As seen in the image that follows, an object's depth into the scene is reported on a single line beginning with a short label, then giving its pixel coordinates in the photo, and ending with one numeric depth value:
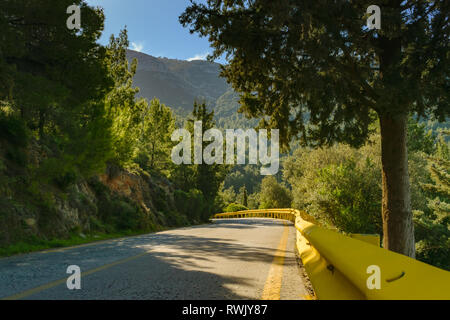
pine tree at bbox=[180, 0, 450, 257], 7.07
